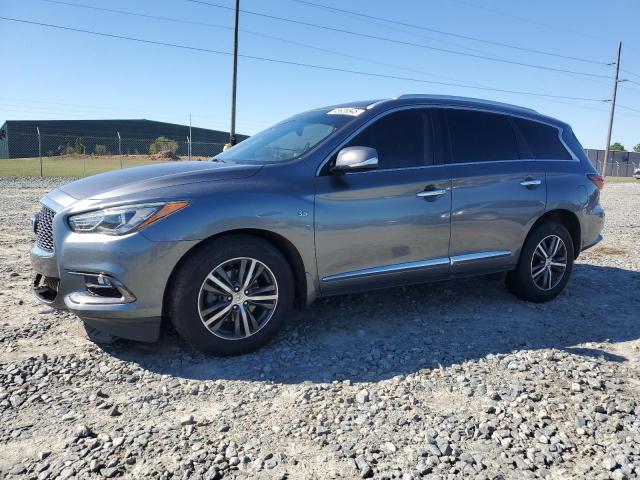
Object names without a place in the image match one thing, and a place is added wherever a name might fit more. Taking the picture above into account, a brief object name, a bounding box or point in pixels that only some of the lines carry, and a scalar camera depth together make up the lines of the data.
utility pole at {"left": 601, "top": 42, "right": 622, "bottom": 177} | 39.62
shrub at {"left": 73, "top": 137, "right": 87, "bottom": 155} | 47.90
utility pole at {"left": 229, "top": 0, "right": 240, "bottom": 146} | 21.39
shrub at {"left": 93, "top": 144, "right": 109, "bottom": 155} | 50.88
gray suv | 3.29
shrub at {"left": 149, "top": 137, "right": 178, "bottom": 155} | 45.49
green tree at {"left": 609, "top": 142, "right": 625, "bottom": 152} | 90.47
